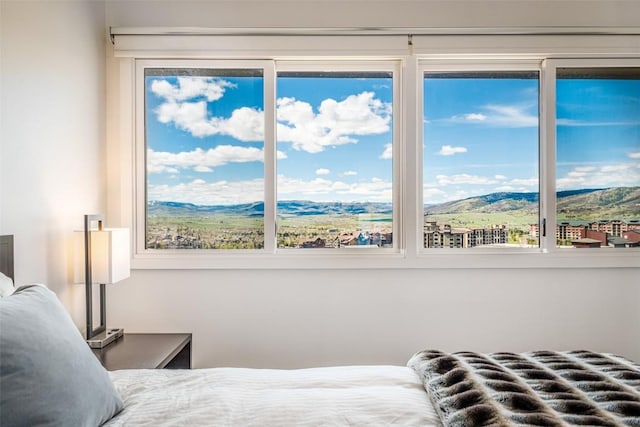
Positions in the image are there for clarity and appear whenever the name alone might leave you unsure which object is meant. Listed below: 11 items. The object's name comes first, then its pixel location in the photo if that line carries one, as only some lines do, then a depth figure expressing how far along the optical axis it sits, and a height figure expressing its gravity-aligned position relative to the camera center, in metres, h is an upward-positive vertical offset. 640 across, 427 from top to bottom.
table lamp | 2.21 -0.21
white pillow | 1.32 -0.21
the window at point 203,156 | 2.77 +0.34
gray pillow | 0.97 -0.35
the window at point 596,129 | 2.79 +0.49
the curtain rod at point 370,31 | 2.63 +1.03
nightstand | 2.03 -0.64
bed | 1.03 -0.49
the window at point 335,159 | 2.79 +0.32
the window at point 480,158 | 2.80 +0.33
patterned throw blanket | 1.12 -0.49
